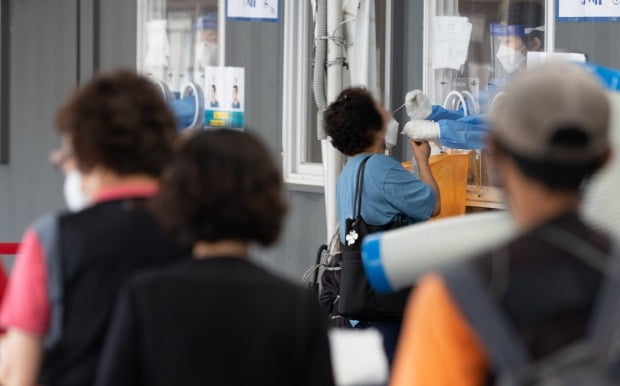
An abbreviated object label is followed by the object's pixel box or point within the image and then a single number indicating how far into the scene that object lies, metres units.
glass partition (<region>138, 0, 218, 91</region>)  15.08
